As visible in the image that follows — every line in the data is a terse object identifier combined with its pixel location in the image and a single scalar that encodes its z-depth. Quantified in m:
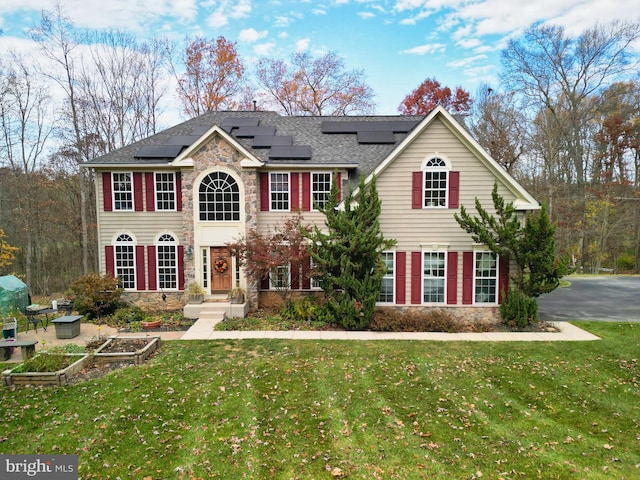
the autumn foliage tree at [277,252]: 14.43
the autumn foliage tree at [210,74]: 30.23
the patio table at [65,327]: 12.80
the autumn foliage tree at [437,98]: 36.41
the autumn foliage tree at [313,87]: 34.06
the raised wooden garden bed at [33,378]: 9.20
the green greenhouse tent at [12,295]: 15.31
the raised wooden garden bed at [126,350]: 10.66
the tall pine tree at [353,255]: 13.61
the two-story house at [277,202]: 14.98
